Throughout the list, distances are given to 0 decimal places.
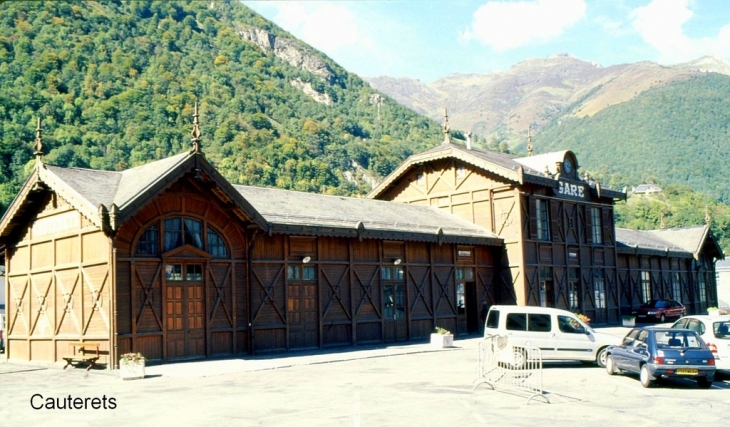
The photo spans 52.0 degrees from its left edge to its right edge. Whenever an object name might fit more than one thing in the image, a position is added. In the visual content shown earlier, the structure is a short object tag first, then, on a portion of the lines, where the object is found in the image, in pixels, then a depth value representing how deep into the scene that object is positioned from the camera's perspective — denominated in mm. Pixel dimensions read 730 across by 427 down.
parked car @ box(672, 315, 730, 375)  18438
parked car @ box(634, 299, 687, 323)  41875
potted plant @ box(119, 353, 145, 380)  19266
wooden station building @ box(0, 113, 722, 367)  22625
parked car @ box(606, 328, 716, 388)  16766
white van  21938
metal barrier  16406
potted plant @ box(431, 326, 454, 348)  27391
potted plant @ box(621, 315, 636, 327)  38400
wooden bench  21578
